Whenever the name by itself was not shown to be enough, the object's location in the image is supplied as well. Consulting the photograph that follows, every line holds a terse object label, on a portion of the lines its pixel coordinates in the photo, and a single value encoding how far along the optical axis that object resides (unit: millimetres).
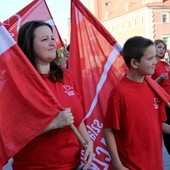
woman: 1467
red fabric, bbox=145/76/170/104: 1807
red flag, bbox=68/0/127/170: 2043
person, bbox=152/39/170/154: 3159
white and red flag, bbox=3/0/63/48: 2624
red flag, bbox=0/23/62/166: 1456
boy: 1683
